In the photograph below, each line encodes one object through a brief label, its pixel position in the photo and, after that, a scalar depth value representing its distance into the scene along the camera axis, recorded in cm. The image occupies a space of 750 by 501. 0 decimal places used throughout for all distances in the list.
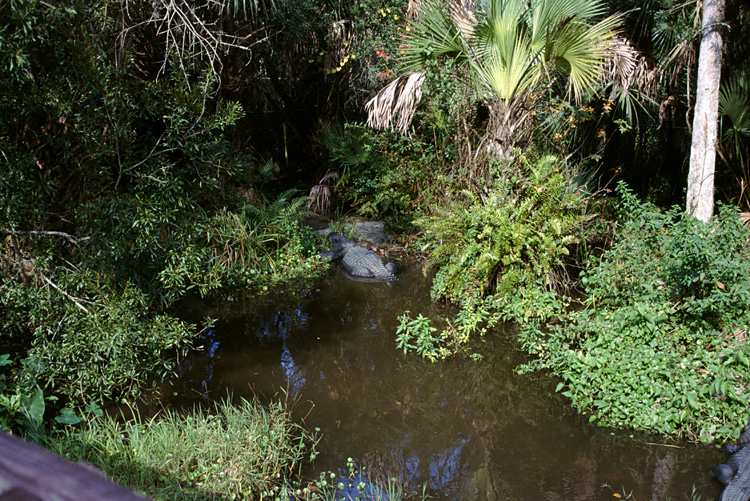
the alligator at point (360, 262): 755
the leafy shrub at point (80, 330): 382
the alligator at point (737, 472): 307
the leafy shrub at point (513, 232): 559
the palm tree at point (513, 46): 554
